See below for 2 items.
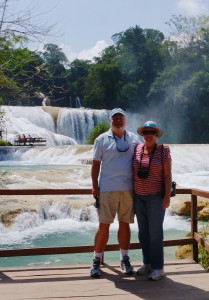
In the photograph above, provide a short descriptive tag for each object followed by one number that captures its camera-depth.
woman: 3.95
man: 4.05
